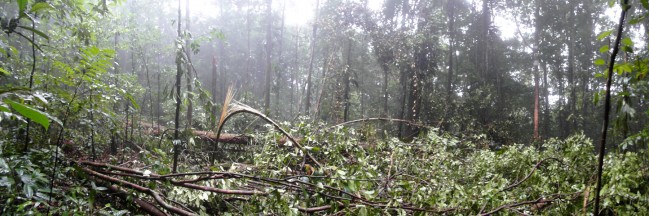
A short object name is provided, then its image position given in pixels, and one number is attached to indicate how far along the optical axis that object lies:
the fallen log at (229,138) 6.11
